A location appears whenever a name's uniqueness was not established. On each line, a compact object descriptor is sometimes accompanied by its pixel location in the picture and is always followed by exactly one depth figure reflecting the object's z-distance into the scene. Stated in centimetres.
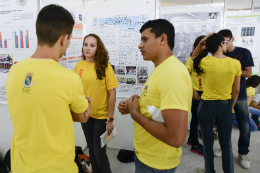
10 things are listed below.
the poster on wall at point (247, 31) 342
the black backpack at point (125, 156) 230
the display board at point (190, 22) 260
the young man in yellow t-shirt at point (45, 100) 75
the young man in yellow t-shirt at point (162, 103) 75
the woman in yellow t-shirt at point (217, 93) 168
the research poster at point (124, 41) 221
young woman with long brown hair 167
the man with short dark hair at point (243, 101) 209
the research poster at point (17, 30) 175
